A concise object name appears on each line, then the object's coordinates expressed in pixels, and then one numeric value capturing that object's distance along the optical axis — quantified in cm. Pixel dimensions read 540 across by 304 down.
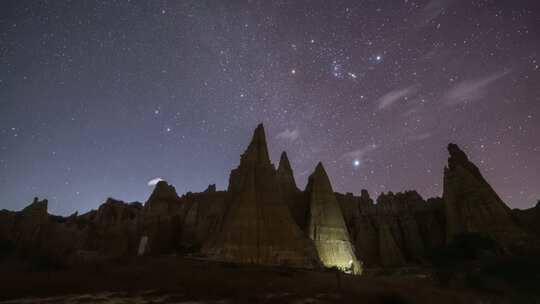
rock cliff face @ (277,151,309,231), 5547
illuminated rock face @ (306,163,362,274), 4756
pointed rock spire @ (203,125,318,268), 3327
